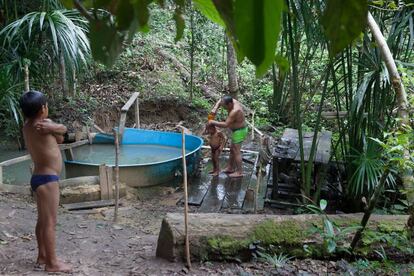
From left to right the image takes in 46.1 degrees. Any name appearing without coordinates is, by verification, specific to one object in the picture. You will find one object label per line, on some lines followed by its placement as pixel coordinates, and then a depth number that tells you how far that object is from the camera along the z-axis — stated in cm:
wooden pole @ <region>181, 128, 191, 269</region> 332
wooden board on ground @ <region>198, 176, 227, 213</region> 584
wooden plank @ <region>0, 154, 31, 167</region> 536
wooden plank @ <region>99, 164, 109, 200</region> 558
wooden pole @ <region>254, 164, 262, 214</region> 534
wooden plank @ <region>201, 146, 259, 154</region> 816
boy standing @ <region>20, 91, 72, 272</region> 297
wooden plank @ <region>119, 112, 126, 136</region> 640
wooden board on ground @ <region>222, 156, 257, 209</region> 602
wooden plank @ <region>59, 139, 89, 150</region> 649
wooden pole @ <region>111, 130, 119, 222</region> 491
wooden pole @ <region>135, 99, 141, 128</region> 816
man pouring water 669
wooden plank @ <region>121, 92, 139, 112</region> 628
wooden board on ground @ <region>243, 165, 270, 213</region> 579
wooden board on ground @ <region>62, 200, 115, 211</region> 543
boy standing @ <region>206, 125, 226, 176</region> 702
